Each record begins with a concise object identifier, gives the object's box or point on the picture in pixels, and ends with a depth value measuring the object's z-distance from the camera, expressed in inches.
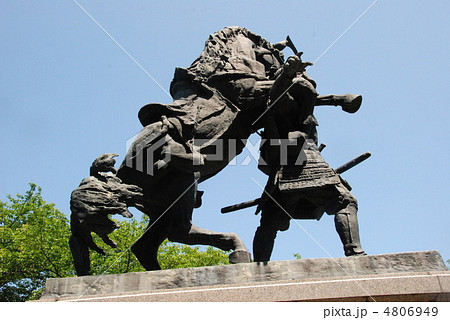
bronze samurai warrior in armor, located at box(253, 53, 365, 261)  208.8
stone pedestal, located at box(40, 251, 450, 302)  152.9
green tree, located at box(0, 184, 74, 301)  543.8
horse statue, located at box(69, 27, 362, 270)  212.1
